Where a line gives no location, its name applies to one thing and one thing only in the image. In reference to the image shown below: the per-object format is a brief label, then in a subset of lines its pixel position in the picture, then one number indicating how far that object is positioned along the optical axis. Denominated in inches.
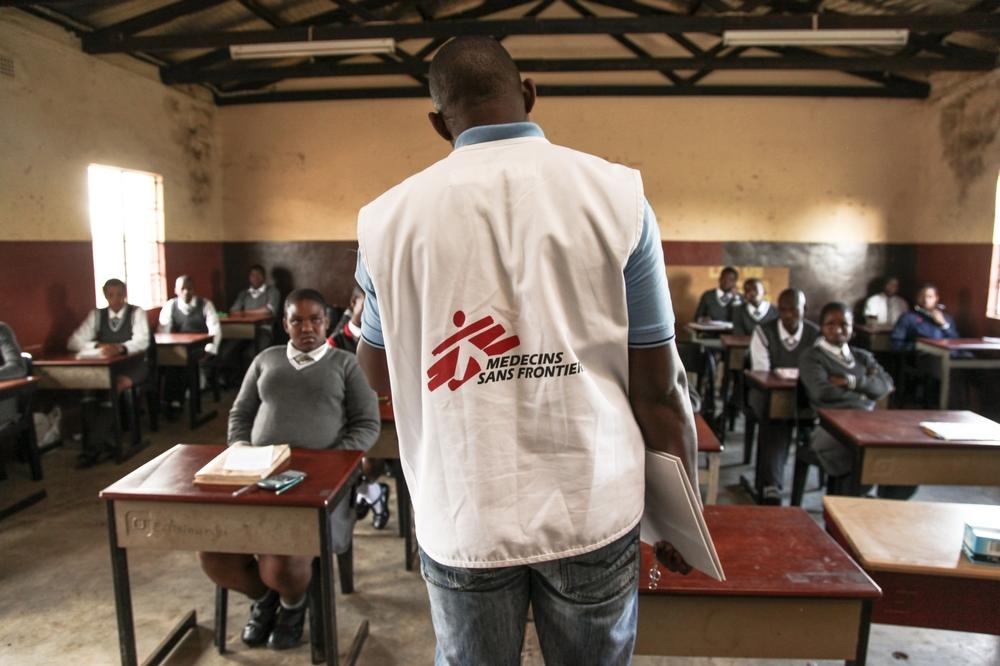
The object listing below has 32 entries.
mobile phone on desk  73.0
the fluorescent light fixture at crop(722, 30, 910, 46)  196.4
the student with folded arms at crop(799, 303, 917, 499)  128.0
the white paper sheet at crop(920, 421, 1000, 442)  98.6
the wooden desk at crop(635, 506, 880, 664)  54.6
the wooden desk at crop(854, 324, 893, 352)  256.4
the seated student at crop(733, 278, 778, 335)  227.0
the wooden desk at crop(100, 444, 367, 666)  72.5
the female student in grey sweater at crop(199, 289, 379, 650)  88.2
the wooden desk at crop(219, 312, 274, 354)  250.2
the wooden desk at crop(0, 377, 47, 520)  137.6
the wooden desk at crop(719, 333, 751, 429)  194.7
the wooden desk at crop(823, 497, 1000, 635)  58.7
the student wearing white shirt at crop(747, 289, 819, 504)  152.8
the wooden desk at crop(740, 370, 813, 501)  136.9
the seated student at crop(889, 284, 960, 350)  233.5
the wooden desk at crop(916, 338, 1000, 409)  198.2
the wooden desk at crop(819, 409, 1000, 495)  97.5
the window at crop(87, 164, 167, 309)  226.1
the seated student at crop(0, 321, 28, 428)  142.6
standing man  31.5
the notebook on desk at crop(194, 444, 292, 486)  74.5
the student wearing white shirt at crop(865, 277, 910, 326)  288.2
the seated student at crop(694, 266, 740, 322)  269.7
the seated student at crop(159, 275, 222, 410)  229.5
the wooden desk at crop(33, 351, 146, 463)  162.9
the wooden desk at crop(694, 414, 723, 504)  101.9
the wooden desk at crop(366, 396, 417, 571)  115.3
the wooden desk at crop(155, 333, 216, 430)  200.7
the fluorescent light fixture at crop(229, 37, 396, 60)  207.6
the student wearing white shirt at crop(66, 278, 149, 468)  189.3
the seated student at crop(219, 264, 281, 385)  255.4
